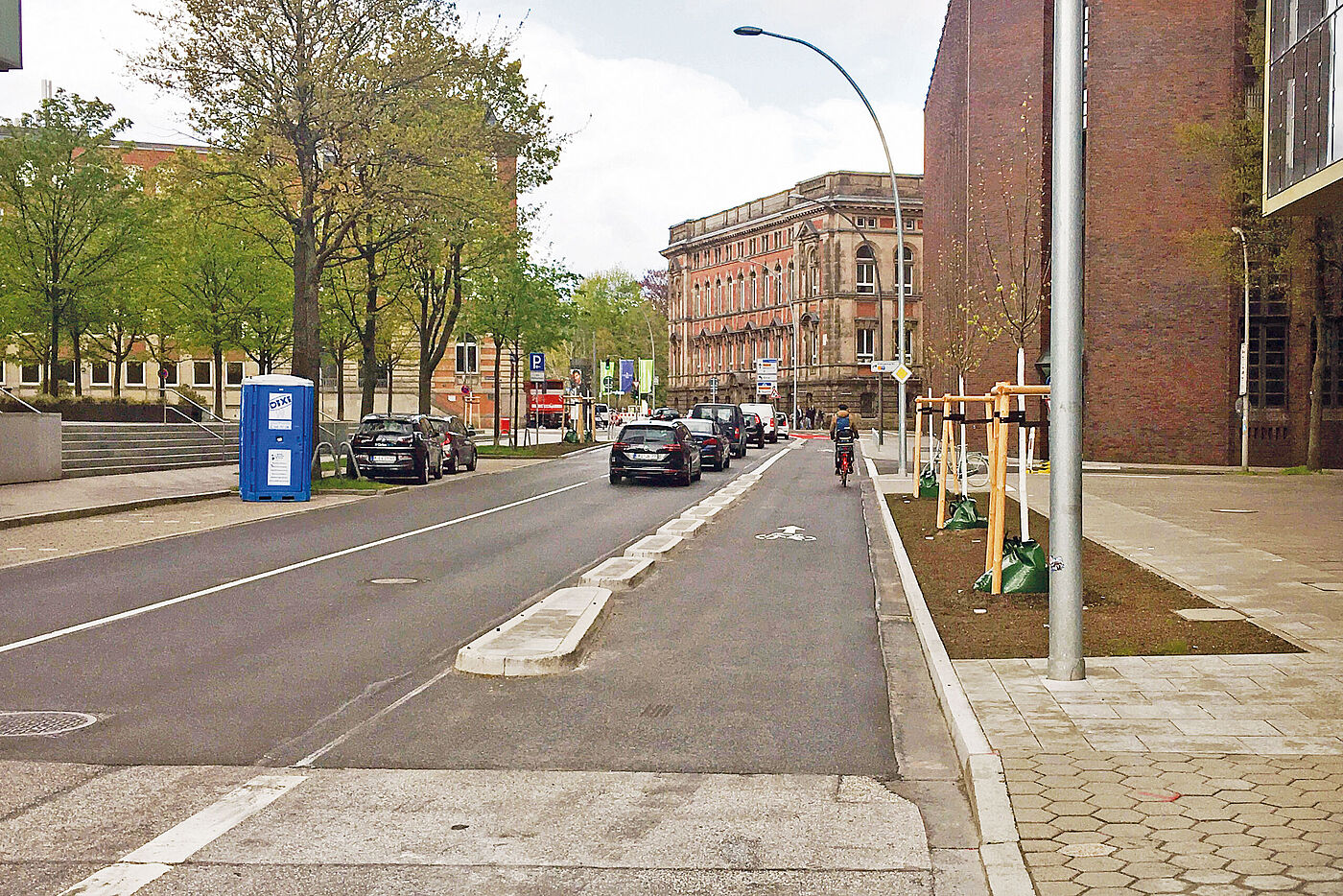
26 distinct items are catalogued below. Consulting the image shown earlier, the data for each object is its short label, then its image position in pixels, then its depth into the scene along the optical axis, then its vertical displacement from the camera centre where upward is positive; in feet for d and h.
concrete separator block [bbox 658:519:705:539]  63.99 -5.75
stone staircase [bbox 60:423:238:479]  108.88 -3.66
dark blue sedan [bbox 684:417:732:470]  134.62 -3.51
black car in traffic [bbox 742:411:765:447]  207.00 -3.49
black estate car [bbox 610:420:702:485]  108.78 -3.64
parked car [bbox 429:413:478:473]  126.31 -3.58
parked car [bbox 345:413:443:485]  109.70 -3.24
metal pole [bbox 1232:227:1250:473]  124.06 +2.56
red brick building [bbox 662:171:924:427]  327.67 +28.79
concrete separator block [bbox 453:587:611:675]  30.73 -5.54
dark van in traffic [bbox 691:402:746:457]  172.55 -1.65
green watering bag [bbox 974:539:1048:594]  40.65 -4.84
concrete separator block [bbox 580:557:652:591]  45.78 -5.65
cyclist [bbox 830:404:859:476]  104.37 -2.20
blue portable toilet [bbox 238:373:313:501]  90.27 -2.30
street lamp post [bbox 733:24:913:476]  96.99 +14.39
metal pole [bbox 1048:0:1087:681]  28.50 +1.90
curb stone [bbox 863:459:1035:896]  16.83 -5.46
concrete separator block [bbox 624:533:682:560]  54.54 -5.73
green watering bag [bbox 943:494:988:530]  63.10 -5.02
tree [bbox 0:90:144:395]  136.87 +18.87
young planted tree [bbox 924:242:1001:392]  124.26 +8.59
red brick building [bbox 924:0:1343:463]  135.54 +14.62
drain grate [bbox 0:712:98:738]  25.14 -5.83
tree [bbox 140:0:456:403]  96.73 +21.95
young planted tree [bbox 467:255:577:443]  168.04 +12.24
